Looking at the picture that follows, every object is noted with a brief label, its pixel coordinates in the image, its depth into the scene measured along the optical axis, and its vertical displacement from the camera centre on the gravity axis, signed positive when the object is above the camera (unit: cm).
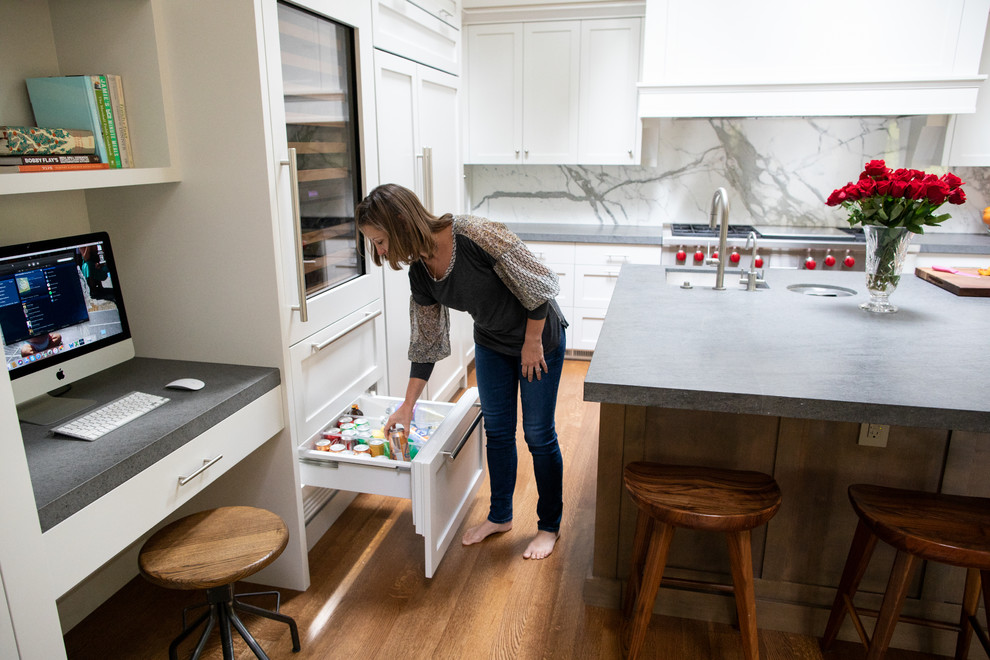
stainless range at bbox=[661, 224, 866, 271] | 380 -47
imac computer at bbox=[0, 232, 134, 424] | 157 -38
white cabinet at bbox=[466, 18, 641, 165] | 406 +43
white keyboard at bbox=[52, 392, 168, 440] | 155 -60
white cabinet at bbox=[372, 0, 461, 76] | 255 +54
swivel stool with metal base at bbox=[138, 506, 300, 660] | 159 -93
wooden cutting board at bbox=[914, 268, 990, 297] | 241 -42
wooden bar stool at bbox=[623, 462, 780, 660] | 155 -77
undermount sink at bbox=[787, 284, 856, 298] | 250 -46
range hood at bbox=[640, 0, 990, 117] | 350 +55
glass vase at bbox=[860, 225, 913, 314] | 212 -30
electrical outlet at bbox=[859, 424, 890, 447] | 177 -69
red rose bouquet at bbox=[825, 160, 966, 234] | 205 -9
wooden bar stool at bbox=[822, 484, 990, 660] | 146 -79
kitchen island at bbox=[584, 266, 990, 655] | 154 -69
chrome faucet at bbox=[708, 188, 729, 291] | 238 -20
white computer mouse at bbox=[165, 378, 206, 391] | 181 -58
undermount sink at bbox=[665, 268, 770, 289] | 264 -47
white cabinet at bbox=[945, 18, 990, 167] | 366 +14
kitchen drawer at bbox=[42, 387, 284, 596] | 132 -74
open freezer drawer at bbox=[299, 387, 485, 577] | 204 -95
